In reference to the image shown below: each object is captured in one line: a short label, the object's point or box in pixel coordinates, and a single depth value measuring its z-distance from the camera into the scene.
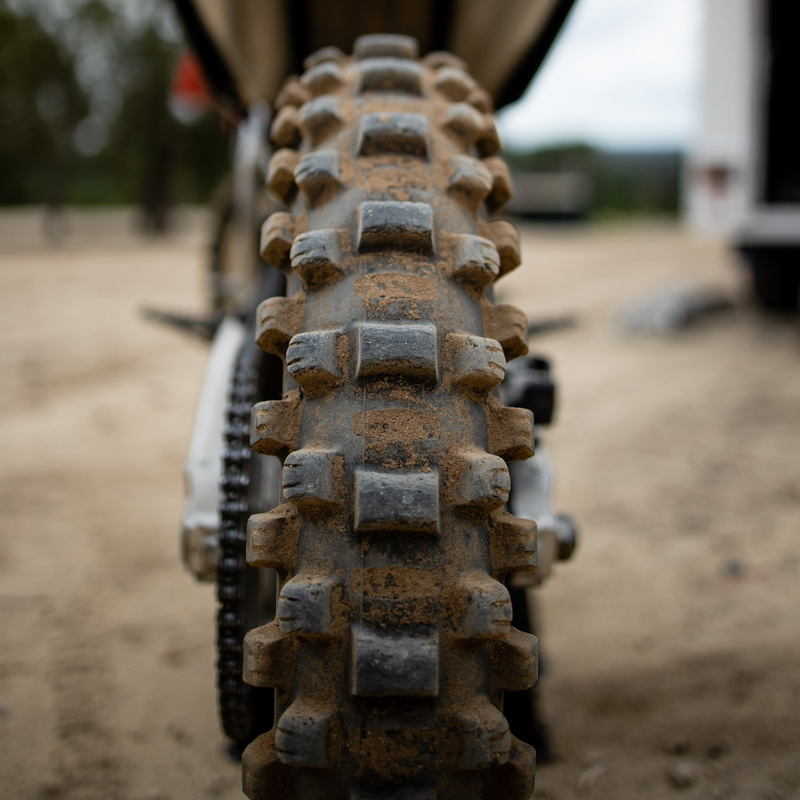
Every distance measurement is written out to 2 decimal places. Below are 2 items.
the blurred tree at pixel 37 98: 13.88
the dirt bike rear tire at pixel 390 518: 0.84
